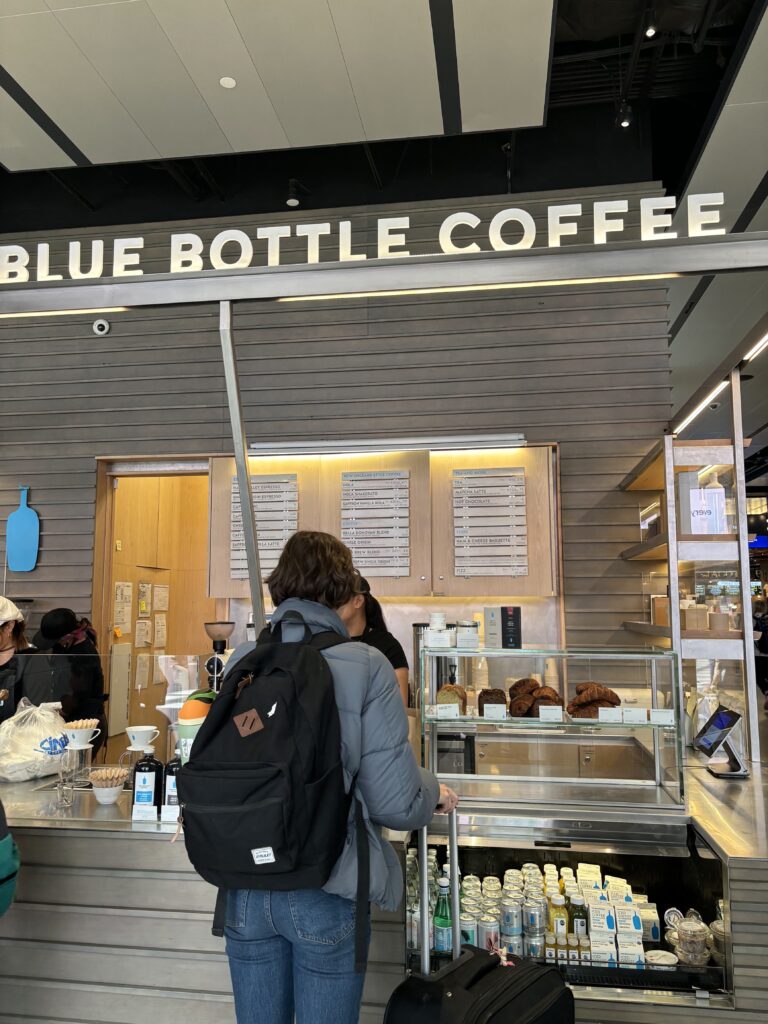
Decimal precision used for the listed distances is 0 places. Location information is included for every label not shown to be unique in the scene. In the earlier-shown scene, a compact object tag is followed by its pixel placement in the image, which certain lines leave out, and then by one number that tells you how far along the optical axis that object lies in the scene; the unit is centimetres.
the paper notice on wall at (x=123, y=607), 620
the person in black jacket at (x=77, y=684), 267
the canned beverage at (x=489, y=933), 208
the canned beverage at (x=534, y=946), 206
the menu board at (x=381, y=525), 511
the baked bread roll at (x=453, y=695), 232
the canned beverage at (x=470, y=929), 208
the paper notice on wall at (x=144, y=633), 678
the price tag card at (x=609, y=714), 223
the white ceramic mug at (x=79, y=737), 241
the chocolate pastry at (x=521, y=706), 229
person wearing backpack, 142
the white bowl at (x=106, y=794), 234
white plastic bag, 256
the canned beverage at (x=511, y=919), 207
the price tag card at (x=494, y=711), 227
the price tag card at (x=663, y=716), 219
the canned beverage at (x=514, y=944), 207
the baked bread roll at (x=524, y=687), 235
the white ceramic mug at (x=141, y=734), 236
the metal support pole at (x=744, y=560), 351
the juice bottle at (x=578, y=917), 206
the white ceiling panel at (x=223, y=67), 396
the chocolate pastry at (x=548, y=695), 230
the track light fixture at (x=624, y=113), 508
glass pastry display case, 222
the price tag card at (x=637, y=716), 219
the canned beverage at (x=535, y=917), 207
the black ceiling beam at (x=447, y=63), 397
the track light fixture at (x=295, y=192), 562
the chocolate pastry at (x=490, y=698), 230
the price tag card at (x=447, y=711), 230
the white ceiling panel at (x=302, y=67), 396
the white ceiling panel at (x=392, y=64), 396
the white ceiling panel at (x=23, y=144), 474
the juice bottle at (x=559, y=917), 207
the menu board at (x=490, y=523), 499
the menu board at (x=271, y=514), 528
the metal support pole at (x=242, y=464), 222
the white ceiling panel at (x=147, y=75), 400
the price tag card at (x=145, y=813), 219
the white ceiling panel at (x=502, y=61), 394
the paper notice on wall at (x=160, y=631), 725
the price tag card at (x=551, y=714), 225
